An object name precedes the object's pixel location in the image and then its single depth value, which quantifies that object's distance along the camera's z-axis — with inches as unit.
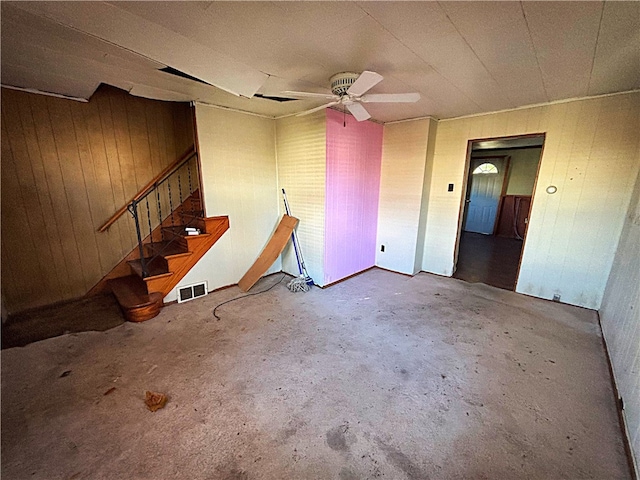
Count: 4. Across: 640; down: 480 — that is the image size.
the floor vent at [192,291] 122.1
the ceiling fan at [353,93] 74.2
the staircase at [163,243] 111.8
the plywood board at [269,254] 137.7
